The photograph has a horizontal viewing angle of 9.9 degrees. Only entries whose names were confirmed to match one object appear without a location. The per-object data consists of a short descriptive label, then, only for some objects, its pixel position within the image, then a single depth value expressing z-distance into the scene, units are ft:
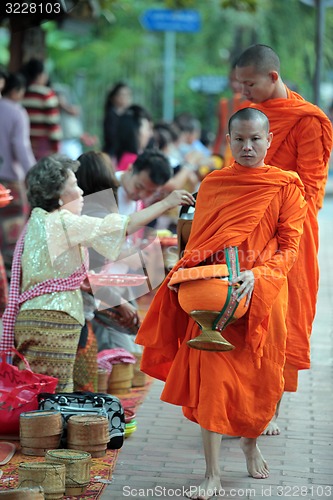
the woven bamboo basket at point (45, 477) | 26.22
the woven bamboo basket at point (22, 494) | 23.94
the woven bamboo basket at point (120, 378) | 37.87
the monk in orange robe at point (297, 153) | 31.75
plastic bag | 31.55
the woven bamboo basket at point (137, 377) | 39.49
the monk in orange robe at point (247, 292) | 27.36
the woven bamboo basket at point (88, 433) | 30.13
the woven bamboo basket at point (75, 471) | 27.36
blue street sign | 112.03
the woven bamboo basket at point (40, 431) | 30.15
